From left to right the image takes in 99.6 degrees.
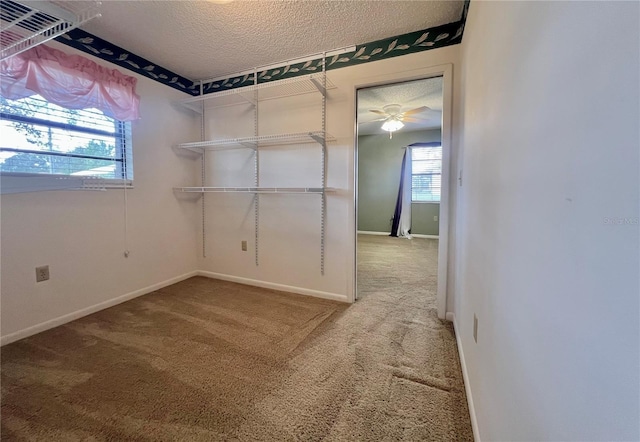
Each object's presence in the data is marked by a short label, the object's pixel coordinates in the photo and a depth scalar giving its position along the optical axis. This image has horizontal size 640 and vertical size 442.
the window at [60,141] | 1.87
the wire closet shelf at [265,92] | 2.50
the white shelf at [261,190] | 2.60
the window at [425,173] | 6.02
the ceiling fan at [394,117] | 4.05
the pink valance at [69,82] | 1.78
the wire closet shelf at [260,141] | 2.56
